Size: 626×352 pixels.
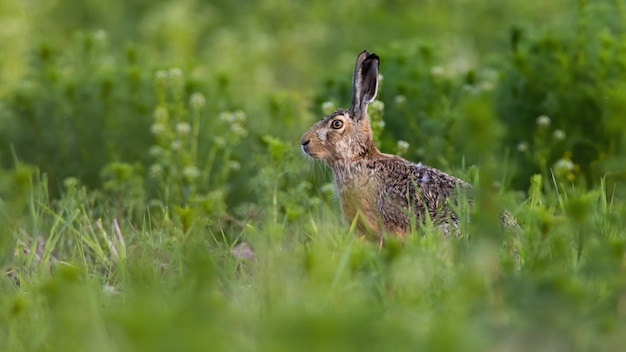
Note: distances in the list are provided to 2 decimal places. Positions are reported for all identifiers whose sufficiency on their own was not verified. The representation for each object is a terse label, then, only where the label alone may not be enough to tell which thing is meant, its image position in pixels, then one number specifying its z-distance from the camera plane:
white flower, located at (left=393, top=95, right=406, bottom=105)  17.11
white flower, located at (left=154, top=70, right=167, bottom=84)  18.17
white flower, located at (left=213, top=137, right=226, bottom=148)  17.12
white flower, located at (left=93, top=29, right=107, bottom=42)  19.70
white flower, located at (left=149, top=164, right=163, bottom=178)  17.19
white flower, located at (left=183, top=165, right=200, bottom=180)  16.53
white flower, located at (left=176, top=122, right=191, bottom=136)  17.42
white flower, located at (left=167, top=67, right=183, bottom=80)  17.98
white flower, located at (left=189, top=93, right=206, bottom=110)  18.11
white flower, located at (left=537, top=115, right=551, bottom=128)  16.81
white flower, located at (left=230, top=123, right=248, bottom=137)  17.52
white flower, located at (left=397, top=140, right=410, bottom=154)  14.93
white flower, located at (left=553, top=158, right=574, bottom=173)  15.60
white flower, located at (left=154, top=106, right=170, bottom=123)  17.45
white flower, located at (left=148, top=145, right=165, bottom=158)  17.52
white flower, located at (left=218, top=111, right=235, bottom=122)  18.12
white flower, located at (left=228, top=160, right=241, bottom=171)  17.55
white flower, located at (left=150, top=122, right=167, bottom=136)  17.36
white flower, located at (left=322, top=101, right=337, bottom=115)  14.89
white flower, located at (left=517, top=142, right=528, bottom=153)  16.65
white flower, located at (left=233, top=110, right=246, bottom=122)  18.08
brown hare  12.08
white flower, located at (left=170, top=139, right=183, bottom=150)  17.39
